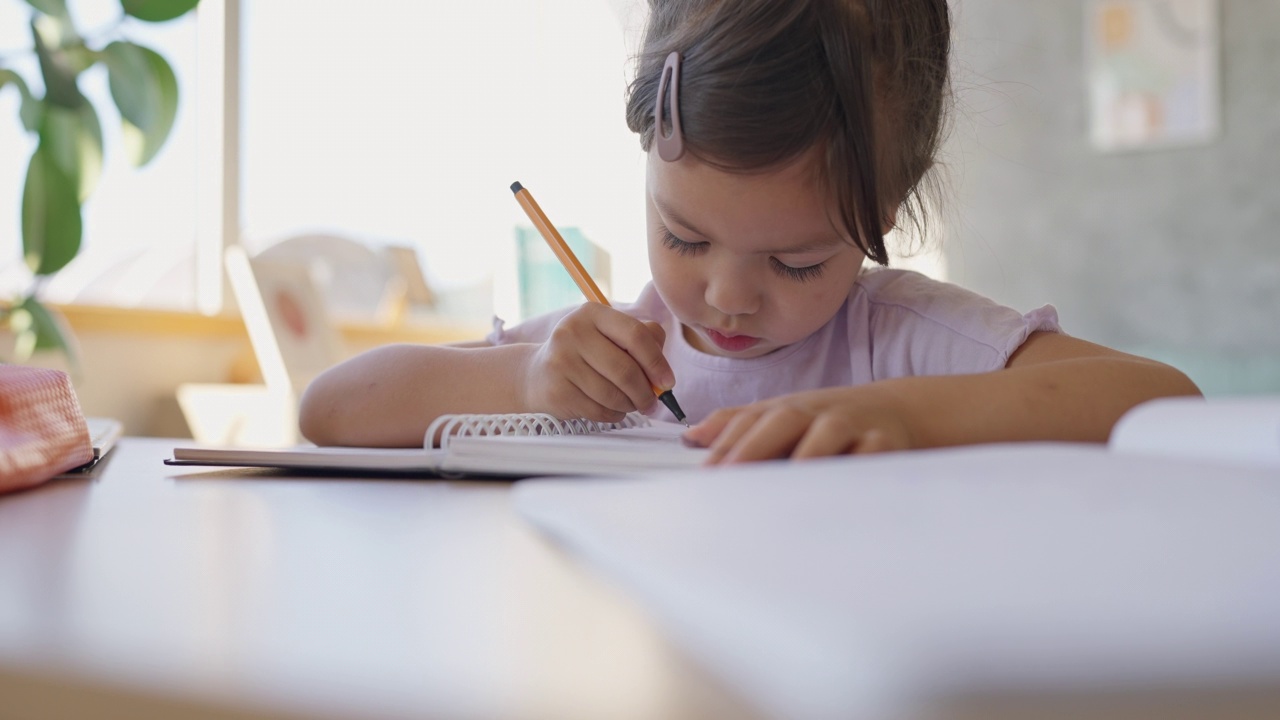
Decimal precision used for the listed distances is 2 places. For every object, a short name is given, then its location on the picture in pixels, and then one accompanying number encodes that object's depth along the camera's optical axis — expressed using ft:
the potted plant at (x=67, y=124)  5.38
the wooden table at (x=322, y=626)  0.53
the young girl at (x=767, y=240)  2.48
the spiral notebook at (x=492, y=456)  1.57
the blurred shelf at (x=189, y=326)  7.23
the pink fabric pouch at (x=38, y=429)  1.58
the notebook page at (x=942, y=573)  0.47
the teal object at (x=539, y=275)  10.67
